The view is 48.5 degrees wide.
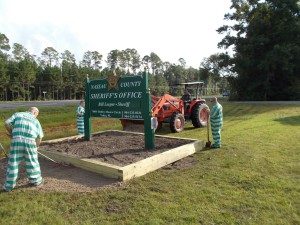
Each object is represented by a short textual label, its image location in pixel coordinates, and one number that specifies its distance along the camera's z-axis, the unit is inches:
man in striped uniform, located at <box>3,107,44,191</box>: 231.6
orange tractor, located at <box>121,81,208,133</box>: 498.0
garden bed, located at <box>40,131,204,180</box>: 274.2
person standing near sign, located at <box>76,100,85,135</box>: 502.3
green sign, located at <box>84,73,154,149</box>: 341.1
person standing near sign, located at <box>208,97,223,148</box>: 366.3
